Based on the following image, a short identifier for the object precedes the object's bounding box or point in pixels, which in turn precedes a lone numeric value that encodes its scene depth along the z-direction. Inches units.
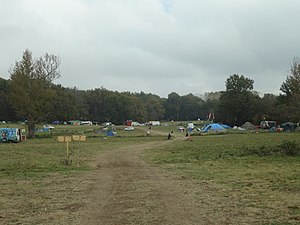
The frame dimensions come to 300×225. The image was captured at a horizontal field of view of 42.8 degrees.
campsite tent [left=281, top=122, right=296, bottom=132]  2779.8
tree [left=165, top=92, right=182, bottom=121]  6742.1
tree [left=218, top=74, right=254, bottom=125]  3764.8
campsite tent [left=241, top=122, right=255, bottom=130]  3266.7
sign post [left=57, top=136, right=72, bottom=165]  868.8
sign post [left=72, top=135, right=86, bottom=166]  897.3
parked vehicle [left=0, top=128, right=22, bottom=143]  2047.2
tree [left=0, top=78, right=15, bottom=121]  4207.2
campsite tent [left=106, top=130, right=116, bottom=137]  2613.2
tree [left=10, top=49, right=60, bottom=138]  2389.3
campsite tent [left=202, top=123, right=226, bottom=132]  2918.3
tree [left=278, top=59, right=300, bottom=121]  2404.4
